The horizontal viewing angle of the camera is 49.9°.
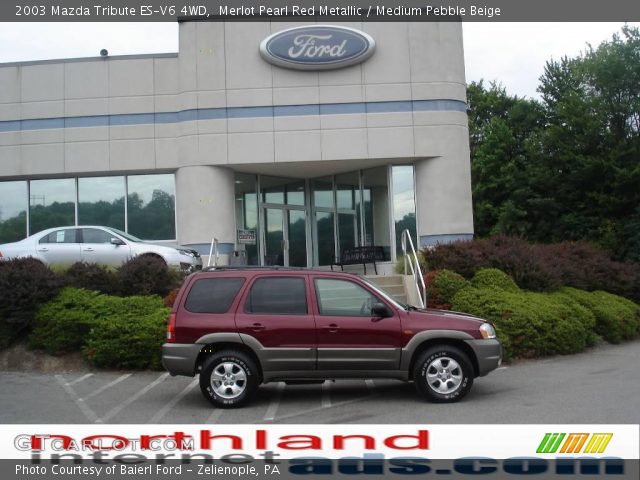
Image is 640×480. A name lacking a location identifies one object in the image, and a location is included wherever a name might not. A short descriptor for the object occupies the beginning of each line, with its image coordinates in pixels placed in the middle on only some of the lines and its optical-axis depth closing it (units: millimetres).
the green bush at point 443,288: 13742
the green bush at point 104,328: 11703
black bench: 19172
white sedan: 15500
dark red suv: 8812
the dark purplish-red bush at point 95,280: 13719
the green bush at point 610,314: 14633
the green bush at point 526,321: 12383
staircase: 15773
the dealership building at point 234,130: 19328
